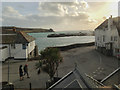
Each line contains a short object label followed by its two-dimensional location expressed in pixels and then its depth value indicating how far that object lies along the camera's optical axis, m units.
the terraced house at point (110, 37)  23.77
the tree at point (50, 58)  9.93
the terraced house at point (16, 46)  22.53
